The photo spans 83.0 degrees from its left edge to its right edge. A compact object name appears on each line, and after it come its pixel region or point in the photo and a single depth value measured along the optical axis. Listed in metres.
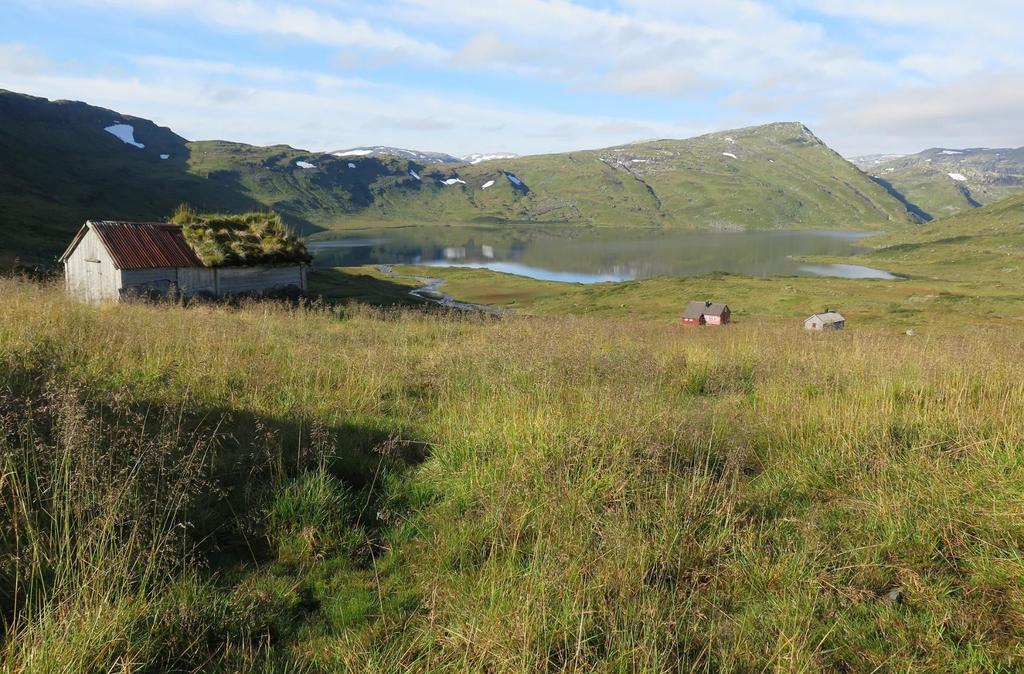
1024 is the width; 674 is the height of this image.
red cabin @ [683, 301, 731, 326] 53.50
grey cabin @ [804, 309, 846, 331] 47.86
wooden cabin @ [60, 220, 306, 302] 27.23
